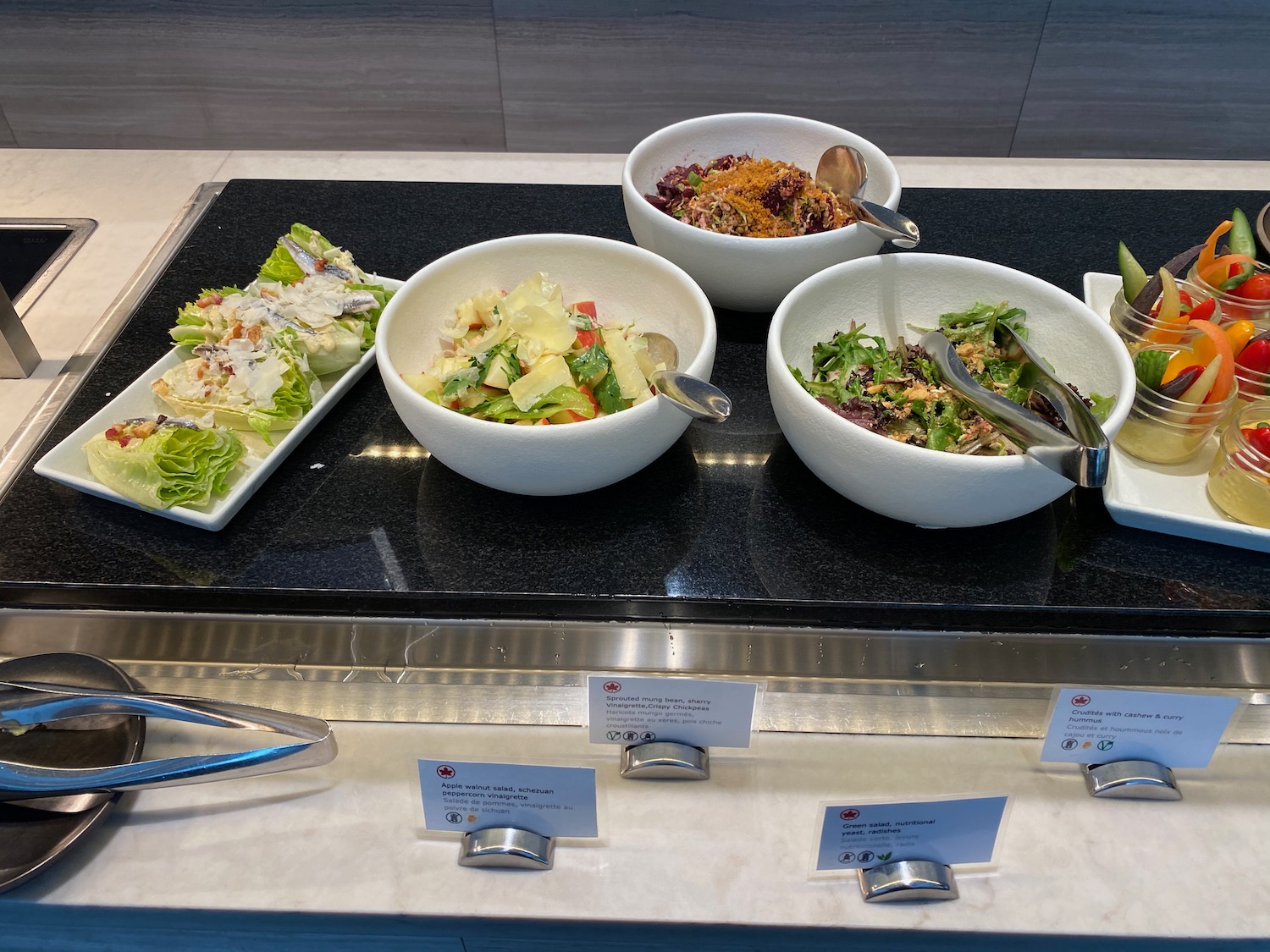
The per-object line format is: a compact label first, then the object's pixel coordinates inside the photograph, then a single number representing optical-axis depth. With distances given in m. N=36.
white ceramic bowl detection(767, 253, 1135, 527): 0.81
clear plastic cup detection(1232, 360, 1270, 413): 0.99
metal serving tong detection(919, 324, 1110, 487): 0.74
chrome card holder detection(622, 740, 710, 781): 0.90
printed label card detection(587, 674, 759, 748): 0.85
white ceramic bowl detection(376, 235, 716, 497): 0.84
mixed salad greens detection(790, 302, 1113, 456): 0.90
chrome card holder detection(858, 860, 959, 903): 0.82
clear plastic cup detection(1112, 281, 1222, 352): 1.04
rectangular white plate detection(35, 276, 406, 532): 0.90
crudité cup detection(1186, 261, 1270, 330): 1.10
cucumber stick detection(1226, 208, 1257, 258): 1.20
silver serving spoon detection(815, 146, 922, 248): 1.09
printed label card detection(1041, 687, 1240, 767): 0.85
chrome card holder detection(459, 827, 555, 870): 0.84
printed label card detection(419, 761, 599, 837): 0.81
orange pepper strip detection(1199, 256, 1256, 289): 1.12
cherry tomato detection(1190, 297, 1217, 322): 1.07
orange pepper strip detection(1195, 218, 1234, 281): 1.15
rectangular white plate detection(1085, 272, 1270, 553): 0.90
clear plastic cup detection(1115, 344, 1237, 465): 0.94
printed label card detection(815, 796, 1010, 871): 0.79
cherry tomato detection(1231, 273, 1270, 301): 1.10
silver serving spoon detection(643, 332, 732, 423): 0.82
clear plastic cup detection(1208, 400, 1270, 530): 0.88
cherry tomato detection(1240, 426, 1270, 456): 0.88
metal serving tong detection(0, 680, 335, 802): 0.82
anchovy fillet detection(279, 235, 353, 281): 1.16
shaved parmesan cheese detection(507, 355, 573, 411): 0.89
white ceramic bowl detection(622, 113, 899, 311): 1.09
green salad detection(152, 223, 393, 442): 0.99
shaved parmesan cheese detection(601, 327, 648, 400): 0.94
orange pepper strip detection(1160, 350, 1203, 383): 1.00
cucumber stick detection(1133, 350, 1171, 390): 0.96
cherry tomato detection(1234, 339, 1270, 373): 0.98
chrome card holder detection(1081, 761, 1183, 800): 0.90
